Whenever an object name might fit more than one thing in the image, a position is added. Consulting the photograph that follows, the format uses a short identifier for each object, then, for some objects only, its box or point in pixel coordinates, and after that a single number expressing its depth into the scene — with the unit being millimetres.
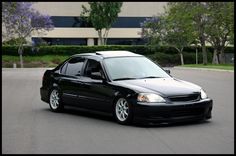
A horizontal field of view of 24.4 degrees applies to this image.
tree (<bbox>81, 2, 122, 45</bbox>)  65500
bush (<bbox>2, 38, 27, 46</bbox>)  55031
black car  9977
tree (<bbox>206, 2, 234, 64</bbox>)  46219
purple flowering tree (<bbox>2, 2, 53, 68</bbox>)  53128
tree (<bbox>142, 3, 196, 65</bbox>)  49469
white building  72750
